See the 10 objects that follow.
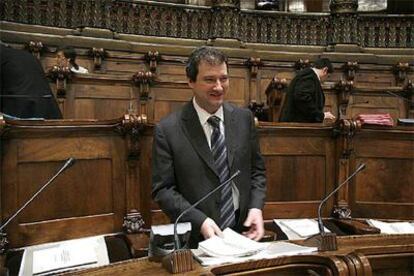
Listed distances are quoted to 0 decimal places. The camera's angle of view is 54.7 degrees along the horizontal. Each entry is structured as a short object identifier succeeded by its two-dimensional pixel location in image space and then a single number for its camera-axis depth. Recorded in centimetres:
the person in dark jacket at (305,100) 283
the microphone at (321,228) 106
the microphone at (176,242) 94
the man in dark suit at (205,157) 138
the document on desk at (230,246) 98
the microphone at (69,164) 109
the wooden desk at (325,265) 88
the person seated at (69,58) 317
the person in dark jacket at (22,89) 221
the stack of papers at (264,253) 94
